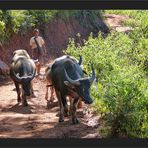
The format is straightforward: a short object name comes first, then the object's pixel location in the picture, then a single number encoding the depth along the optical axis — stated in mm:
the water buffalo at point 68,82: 10118
